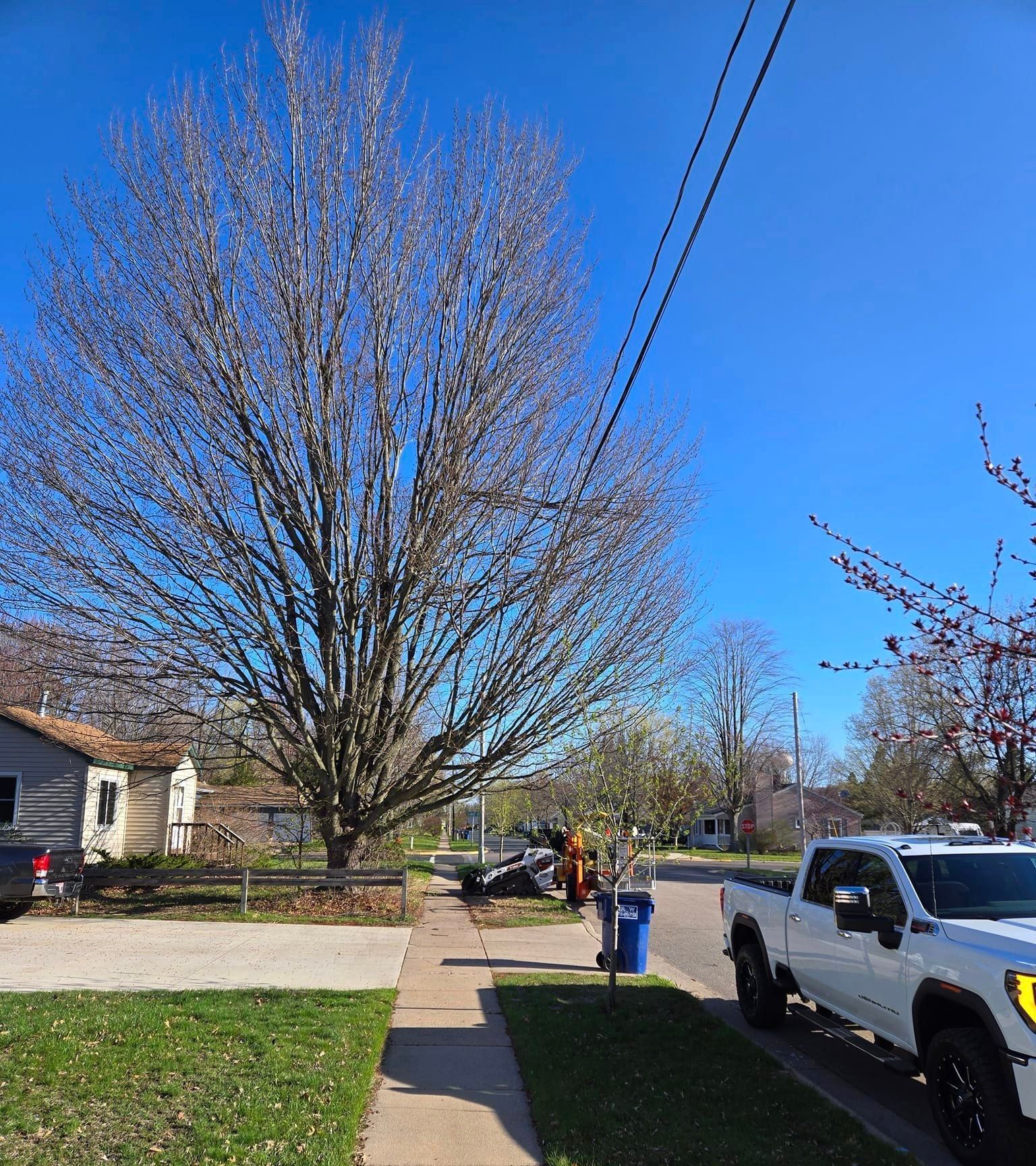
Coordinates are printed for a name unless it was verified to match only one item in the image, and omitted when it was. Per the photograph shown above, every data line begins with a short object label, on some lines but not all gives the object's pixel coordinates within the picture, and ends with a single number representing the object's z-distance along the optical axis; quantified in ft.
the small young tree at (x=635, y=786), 31.71
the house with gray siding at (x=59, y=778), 71.92
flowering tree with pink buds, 9.05
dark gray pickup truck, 45.91
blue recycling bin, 34.27
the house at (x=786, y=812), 195.11
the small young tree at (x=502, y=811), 145.18
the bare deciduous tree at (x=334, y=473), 43.80
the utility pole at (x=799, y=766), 114.01
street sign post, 109.29
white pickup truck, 15.08
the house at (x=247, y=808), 109.60
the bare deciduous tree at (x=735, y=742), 164.66
